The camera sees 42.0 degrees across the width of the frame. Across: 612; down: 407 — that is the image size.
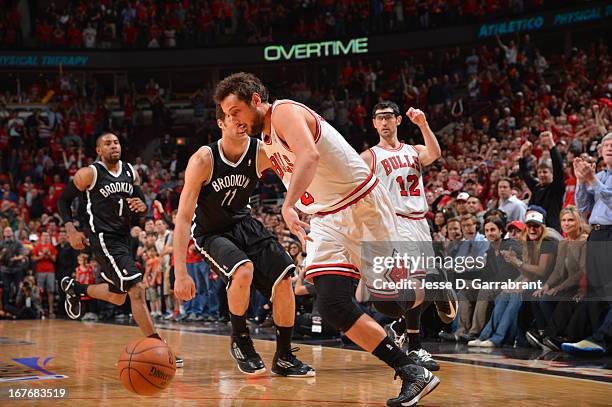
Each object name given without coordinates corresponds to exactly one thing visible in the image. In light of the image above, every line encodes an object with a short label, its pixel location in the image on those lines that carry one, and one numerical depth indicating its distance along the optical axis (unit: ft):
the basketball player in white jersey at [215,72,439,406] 14.60
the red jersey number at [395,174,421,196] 21.90
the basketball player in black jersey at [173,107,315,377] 19.93
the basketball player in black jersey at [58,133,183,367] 23.21
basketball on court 15.66
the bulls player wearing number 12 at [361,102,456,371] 21.35
